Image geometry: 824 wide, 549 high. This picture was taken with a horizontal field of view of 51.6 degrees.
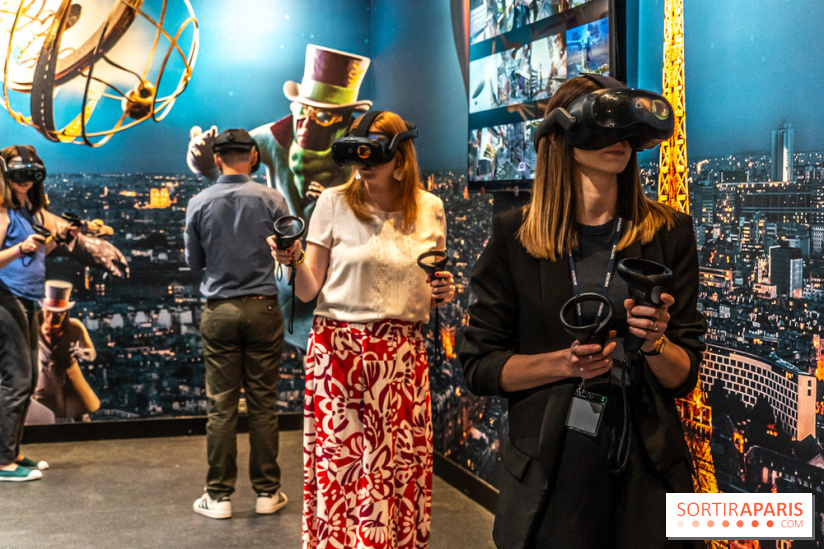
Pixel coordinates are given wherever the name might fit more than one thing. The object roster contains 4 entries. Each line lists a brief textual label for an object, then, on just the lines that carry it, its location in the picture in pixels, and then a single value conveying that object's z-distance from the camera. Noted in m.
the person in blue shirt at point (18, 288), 4.33
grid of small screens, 2.94
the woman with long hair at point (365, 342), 2.68
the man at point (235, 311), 3.97
